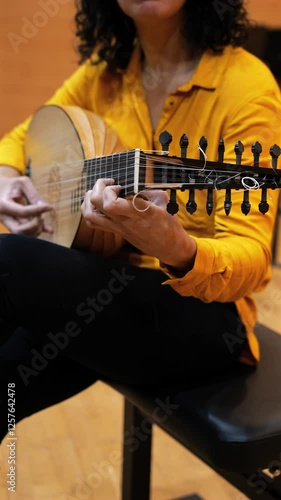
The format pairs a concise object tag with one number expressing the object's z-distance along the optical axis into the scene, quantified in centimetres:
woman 232
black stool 231
